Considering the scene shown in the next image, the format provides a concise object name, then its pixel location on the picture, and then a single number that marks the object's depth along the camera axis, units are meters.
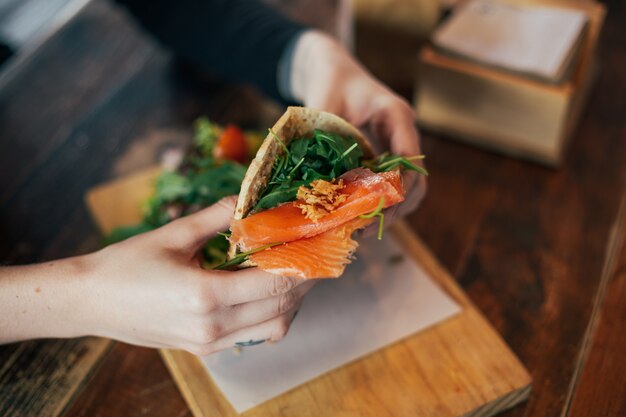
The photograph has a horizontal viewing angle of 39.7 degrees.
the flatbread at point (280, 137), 0.58
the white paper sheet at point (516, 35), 0.82
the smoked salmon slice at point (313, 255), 0.57
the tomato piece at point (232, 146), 0.82
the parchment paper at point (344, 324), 0.66
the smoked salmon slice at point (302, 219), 0.58
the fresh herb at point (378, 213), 0.57
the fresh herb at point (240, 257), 0.58
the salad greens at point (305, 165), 0.60
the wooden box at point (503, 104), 0.82
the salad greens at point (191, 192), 0.76
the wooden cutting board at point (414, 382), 0.64
